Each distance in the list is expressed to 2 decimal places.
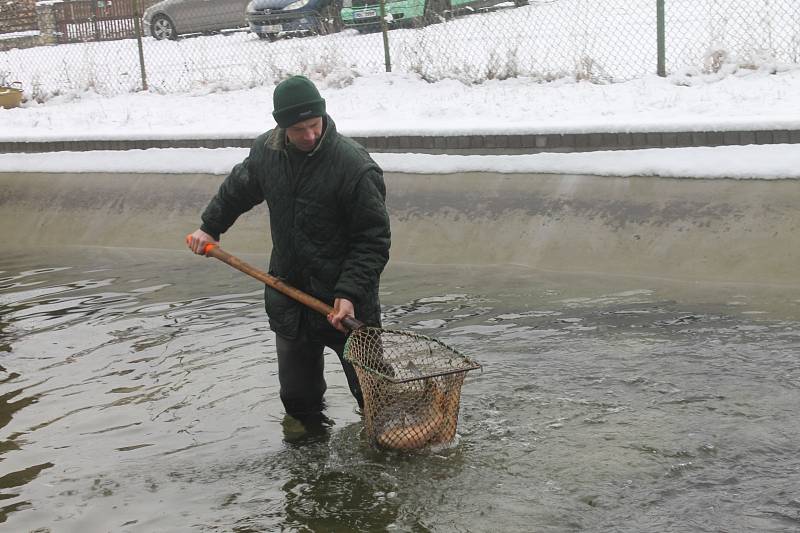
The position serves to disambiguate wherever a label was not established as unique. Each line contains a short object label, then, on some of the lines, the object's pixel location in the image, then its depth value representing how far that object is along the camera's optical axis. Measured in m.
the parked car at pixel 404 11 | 15.41
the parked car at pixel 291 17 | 17.08
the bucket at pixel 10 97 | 16.41
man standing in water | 4.50
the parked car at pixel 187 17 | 22.75
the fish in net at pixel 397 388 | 4.58
